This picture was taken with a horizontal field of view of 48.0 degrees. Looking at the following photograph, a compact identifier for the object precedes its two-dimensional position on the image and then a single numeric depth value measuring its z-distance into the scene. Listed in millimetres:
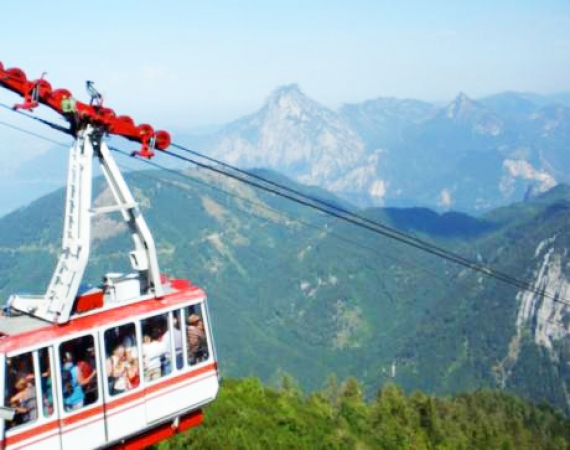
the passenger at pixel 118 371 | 14445
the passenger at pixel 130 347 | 14797
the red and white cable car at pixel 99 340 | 13164
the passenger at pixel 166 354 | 15586
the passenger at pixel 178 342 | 15883
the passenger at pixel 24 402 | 12906
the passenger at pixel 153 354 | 15188
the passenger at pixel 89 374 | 14000
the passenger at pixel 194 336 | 16266
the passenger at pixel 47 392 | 13297
